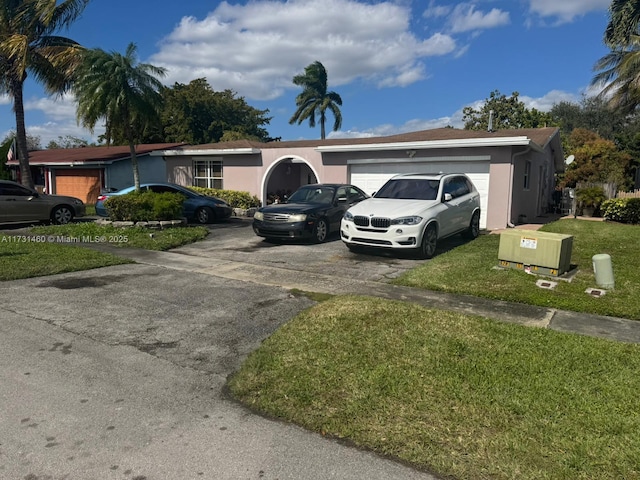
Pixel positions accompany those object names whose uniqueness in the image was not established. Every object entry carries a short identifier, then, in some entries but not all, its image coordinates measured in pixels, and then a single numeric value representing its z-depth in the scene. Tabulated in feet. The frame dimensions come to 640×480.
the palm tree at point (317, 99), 134.72
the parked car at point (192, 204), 50.29
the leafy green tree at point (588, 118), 155.33
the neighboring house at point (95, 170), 76.23
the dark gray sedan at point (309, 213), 36.35
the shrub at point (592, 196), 56.49
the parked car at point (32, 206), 45.52
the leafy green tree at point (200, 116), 129.08
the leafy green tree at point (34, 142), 230.11
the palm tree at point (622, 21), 59.77
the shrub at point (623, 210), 48.60
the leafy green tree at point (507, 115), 126.62
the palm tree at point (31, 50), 60.59
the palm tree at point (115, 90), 54.95
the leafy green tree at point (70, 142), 226.38
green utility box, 24.54
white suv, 30.14
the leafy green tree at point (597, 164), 90.58
